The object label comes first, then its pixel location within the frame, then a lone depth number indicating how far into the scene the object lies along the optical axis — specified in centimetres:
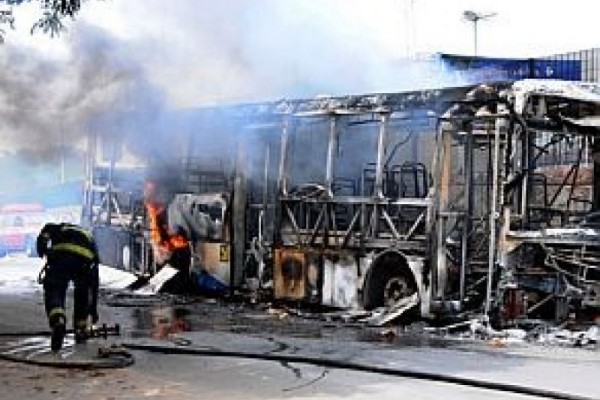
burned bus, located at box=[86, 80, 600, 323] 1077
